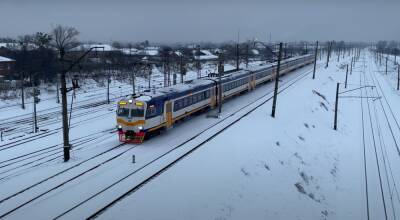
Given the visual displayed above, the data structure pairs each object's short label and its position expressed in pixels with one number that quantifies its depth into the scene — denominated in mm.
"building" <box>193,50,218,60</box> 129800
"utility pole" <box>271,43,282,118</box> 34781
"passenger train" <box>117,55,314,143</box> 24688
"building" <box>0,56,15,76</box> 60438
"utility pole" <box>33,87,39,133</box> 31220
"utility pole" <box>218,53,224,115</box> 33962
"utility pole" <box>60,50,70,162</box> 20241
